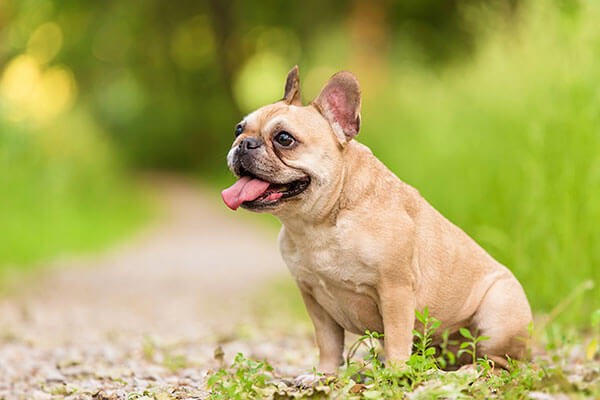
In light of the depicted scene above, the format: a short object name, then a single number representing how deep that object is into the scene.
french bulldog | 3.06
